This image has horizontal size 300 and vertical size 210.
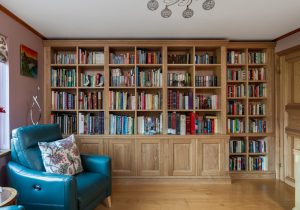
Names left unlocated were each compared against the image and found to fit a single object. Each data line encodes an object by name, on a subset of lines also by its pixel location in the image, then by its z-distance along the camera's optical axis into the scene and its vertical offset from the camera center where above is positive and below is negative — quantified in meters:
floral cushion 2.45 -0.56
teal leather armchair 2.12 -0.74
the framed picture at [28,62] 3.06 +0.58
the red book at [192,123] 3.70 -0.29
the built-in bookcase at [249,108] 3.91 -0.07
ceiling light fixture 1.95 +0.82
